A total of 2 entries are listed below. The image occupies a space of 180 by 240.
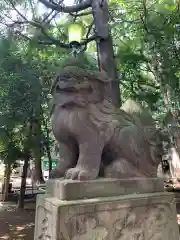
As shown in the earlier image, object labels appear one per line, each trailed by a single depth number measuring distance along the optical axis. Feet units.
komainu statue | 6.46
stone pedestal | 5.56
